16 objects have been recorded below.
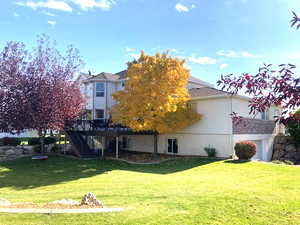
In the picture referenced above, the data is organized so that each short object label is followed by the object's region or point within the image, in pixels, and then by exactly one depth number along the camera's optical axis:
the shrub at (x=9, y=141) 23.12
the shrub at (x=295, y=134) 21.54
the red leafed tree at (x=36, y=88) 18.00
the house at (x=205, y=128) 20.02
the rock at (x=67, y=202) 6.56
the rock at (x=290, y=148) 22.93
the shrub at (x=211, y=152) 19.91
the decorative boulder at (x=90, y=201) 6.40
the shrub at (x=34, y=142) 24.58
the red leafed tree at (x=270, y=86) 2.86
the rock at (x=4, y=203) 6.54
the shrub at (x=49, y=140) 25.88
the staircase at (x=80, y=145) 21.56
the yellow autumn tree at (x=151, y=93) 18.34
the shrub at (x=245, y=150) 18.06
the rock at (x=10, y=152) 21.83
